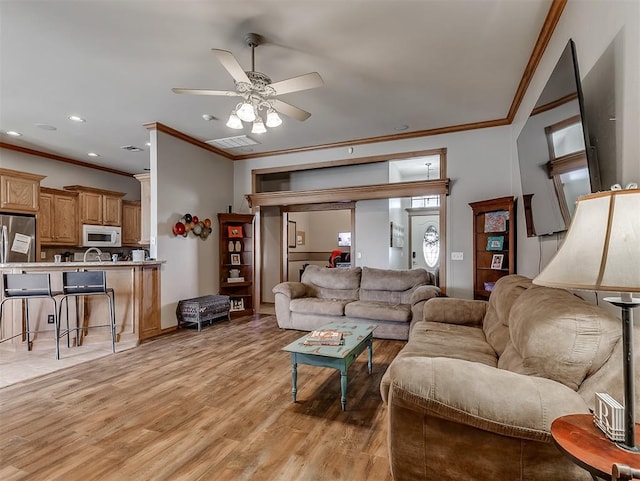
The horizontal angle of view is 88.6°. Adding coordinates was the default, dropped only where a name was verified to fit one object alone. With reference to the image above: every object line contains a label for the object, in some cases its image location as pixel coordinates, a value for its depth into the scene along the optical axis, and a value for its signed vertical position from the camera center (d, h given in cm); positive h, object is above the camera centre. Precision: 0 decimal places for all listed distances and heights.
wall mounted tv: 175 +57
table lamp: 85 -5
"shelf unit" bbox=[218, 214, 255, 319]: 595 -30
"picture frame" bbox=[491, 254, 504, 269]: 427 -26
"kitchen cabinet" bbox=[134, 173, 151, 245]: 528 +60
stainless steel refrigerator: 496 +9
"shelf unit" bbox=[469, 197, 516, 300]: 407 -3
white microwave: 627 +15
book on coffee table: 267 -81
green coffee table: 241 -86
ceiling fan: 261 +131
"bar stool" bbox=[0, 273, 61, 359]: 358 -47
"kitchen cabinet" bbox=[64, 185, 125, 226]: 622 +76
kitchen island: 396 -84
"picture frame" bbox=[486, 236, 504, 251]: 429 -2
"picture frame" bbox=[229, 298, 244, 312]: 590 -112
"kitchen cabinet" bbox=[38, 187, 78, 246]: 572 +48
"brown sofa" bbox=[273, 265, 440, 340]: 424 -83
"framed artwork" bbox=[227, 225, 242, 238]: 603 +22
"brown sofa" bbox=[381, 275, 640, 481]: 120 -60
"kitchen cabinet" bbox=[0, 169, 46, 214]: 504 +84
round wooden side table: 87 -59
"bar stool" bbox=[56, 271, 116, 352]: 369 -48
